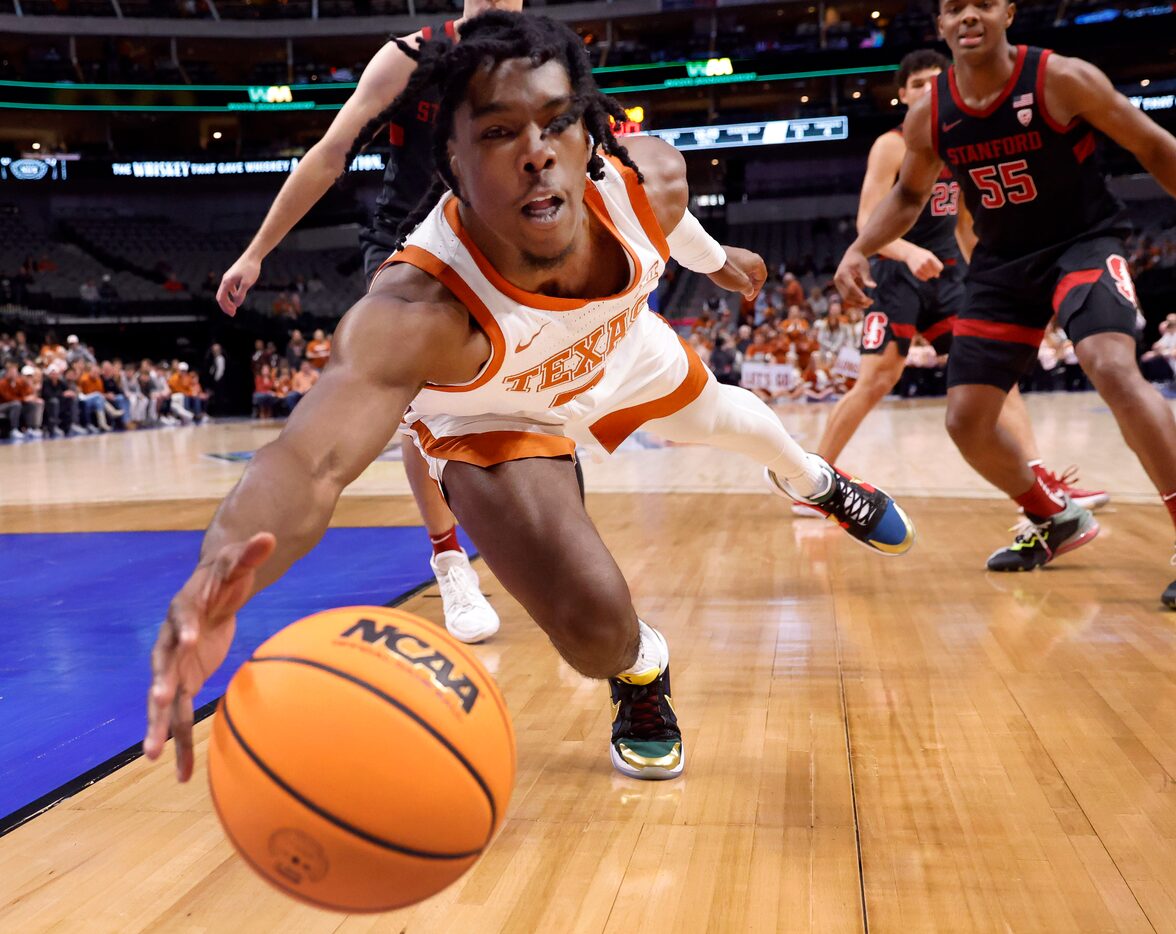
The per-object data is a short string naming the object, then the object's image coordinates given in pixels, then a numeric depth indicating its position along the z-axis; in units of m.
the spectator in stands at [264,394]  19.27
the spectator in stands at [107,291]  24.48
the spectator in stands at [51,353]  16.75
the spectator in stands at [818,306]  18.27
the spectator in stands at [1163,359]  16.08
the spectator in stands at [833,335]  15.50
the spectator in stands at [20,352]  17.22
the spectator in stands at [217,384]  22.22
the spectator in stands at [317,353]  18.55
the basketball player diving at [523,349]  1.63
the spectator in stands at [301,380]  17.66
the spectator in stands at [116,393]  17.39
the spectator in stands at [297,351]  20.06
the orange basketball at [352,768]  1.24
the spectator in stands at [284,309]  24.56
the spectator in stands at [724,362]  16.59
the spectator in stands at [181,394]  18.88
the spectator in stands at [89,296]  23.80
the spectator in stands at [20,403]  14.85
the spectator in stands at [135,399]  17.88
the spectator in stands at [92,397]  16.45
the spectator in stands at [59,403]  15.57
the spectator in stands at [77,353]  17.59
